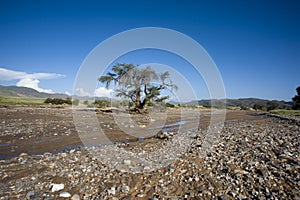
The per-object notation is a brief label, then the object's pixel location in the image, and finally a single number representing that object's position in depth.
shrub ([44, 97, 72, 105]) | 56.97
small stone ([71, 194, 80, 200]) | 3.82
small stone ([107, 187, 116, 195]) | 4.03
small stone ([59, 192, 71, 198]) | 3.90
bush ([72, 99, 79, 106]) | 54.19
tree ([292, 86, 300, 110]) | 53.99
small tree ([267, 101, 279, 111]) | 67.50
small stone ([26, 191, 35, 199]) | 3.85
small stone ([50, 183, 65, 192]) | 4.14
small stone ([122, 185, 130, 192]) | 4.21
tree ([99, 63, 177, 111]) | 25.75
